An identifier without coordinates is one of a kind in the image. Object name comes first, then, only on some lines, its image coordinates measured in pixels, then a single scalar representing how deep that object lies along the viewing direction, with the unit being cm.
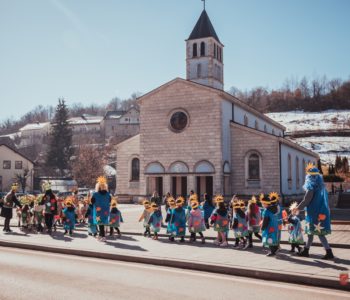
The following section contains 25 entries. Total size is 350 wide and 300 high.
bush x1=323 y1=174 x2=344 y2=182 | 4989
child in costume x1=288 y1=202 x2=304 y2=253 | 1023
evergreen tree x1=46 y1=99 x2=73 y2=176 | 7856
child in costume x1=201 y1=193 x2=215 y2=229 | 1742
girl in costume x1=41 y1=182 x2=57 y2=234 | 1523
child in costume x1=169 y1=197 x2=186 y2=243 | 1272
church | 3158
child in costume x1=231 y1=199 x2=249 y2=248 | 1136
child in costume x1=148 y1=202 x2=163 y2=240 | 1342
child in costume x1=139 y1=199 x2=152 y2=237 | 1414
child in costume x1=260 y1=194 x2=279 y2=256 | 967
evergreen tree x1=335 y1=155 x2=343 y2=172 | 6174
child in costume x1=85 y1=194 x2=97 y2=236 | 1402
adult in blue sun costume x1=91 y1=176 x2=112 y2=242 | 1312
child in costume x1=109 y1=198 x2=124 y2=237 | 1414
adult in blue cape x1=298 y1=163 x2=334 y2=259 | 902
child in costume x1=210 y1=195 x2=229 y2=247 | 1172
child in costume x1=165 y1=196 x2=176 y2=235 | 1294
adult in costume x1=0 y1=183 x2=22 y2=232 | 1619
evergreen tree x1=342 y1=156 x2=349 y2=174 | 6199
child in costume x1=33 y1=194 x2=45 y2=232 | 1603
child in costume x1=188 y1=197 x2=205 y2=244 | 1265
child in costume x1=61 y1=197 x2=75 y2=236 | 1485
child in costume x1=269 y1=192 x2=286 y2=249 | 1000
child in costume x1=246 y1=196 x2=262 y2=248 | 1181
